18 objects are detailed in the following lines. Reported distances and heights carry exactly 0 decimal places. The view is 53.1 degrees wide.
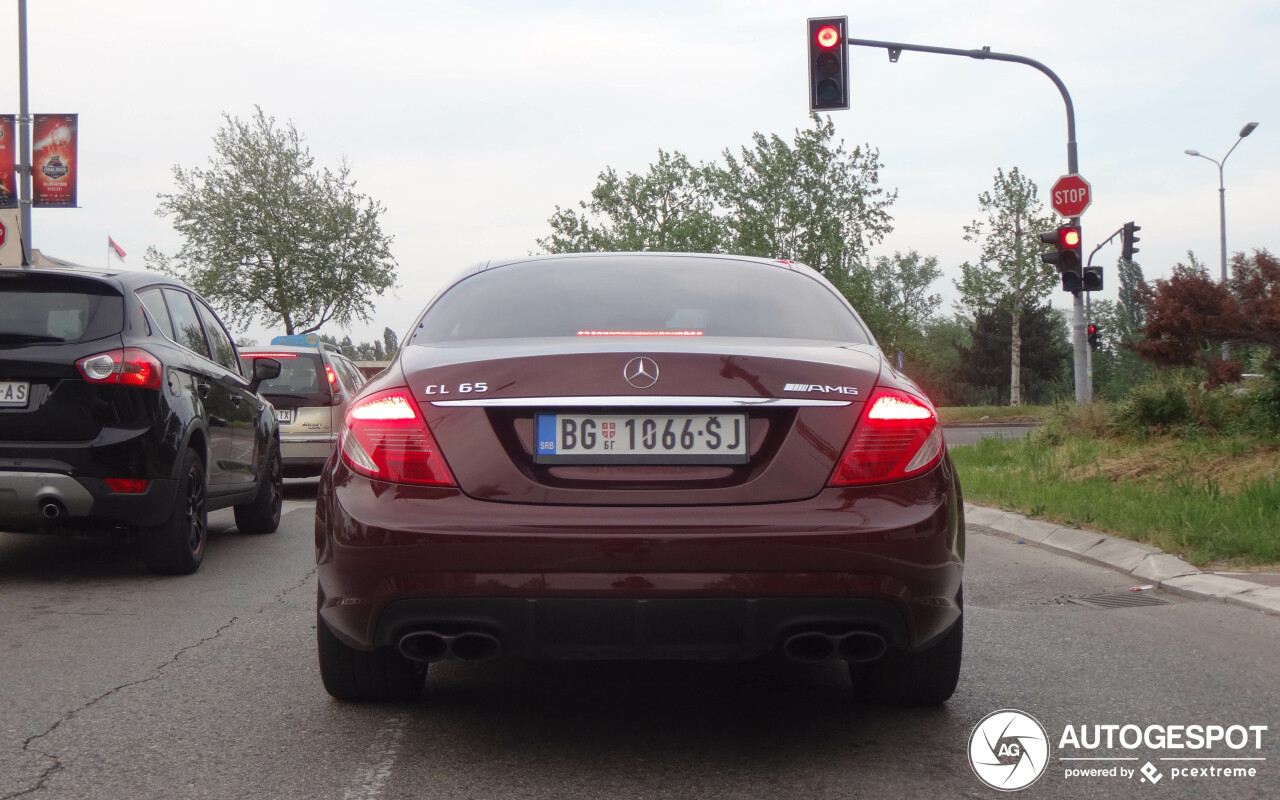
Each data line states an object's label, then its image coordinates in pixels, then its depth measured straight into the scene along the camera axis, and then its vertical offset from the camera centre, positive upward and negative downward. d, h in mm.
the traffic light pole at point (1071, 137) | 15509 +3409
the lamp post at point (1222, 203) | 42734 +6912
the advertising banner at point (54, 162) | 21109 +4461
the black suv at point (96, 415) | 6512 +74
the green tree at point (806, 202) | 64188 +10954
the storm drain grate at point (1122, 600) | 6508 -974
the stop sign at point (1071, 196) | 15406 +2624
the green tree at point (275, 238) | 43969 +6470
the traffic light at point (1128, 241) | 21922 +2931
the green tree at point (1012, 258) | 67750 +8244
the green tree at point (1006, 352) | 80688 +4001
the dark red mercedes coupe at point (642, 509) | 3307 -236
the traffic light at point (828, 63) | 15266 +4224
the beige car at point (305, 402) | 13336 +247
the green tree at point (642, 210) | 77625 +13053
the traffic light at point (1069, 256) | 15164 +1863
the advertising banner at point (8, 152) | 21516 +4685
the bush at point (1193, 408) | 10523 +20
